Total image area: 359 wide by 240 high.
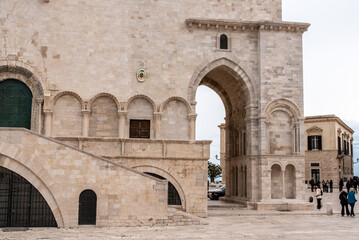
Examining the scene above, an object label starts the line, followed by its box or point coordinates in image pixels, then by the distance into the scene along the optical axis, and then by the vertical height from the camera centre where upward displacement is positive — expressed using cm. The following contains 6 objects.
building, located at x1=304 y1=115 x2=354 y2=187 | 4772 +251
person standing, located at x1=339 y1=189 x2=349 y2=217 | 2127 -127
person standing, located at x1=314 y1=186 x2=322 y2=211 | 2364 -138
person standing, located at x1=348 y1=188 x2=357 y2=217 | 2114 -126
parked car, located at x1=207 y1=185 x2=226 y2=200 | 3050 -157
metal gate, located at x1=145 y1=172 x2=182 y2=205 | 2023 -115
